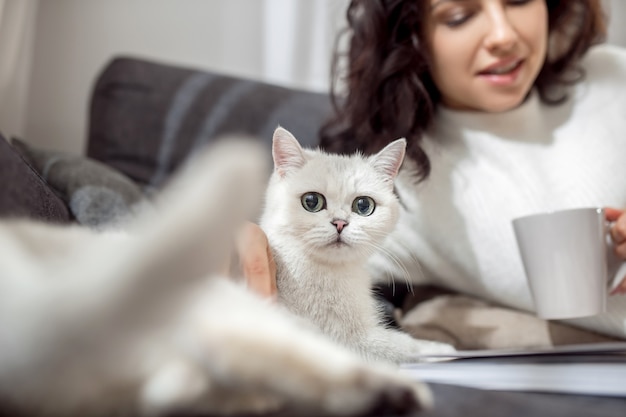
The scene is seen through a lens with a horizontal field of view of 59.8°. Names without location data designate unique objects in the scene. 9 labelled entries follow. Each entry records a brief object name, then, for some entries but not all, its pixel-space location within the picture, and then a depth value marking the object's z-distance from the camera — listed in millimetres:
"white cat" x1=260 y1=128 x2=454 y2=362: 607
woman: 985
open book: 550
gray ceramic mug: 755
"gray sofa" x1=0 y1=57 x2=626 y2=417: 1307
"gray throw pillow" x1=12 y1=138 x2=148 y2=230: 928
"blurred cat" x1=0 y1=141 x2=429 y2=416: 325
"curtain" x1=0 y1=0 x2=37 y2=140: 1222
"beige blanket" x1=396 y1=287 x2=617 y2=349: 1028
